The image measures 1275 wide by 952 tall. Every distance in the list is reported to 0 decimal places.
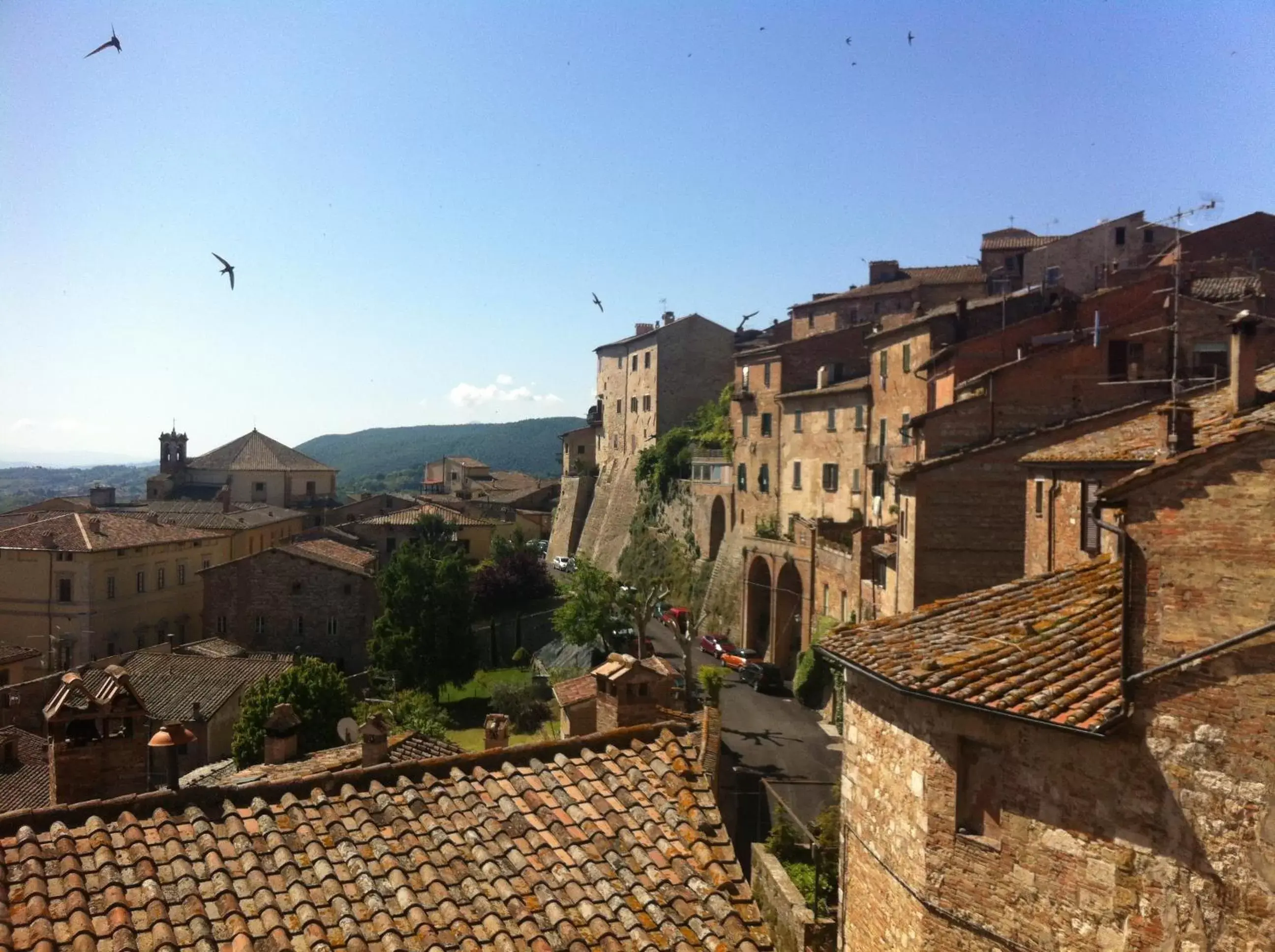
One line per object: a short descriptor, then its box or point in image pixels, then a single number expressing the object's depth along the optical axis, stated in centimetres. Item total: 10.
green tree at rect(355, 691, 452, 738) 3012
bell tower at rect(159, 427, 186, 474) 9688
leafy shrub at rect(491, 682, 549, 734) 3412
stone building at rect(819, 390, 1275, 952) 682
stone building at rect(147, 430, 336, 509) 9069
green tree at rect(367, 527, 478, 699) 3991
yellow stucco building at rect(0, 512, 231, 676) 4828
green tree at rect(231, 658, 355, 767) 2758
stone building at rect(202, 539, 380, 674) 4650
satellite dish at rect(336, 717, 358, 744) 2577
